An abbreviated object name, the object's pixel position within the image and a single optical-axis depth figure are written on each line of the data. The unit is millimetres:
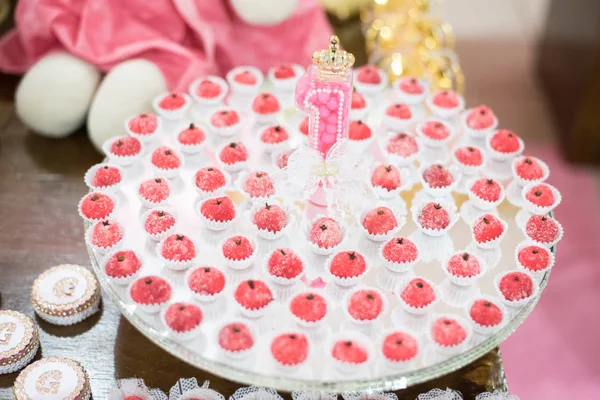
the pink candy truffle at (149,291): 1001
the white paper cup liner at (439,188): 1120
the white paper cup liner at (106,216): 1076
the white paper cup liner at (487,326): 994
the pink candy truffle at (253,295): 1000
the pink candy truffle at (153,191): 1097
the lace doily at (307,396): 1050
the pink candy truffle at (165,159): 1132
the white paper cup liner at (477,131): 1194
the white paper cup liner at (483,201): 1111
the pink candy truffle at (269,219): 1068
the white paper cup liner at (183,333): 986
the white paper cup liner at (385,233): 1073
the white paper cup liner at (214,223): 1076
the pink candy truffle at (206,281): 1011
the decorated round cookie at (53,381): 1022
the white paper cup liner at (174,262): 1037
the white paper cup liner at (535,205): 1105
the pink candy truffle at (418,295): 1011
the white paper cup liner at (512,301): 1011
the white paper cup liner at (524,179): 1135
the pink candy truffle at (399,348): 974
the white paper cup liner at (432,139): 1183
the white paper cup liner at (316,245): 1057
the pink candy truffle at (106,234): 1047
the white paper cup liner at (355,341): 972
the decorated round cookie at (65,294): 1105
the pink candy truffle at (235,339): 974
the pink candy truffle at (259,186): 1102
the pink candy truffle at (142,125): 1176
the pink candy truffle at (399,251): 1043
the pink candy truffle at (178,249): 1035
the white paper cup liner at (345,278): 1029
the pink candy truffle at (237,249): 1040
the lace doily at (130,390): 1037
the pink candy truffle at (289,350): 970
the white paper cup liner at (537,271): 1041
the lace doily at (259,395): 1046
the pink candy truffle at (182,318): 984
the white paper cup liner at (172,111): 1206
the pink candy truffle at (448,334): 980
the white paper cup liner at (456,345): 983
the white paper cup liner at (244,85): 1246
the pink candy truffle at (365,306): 999
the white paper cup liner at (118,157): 1144
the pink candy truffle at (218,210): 1076
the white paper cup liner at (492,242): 1071
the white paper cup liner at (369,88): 1252
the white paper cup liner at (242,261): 1041
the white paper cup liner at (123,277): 1022
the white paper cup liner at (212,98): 1226
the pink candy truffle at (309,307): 997
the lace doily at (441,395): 1060
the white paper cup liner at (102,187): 1110
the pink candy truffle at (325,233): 1055
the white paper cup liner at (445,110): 1222
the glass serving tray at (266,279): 966
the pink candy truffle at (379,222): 1072
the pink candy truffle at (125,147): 1146
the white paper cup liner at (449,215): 1083
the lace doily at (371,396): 1046
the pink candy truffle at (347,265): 1027
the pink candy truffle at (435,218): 1080
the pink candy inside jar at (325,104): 1048
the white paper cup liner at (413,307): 1012
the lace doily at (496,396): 1059
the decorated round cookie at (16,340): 1063
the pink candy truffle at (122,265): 1023
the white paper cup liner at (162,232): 1067
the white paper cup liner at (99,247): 1047
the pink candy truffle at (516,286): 1014
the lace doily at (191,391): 1044
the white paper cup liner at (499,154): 1169
